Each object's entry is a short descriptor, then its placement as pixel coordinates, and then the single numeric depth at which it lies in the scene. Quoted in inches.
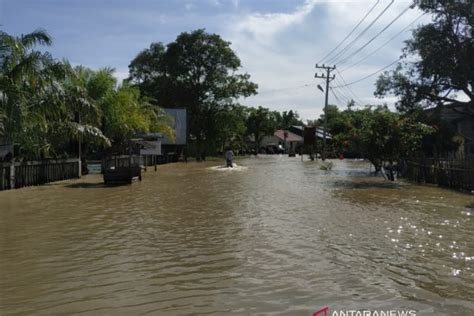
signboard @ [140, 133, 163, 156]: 1256.2
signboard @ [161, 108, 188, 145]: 2068.4
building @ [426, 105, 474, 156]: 1449.3
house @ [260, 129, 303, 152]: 3814.0
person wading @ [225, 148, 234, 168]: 1488.7
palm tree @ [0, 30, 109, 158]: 669.3
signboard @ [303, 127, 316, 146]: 2559.1
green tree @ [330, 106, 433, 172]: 986.1
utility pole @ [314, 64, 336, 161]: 2214.6
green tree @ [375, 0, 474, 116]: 1172.5
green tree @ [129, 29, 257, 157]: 2452.0
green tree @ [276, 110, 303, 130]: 4736.7
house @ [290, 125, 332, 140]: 4141.7
